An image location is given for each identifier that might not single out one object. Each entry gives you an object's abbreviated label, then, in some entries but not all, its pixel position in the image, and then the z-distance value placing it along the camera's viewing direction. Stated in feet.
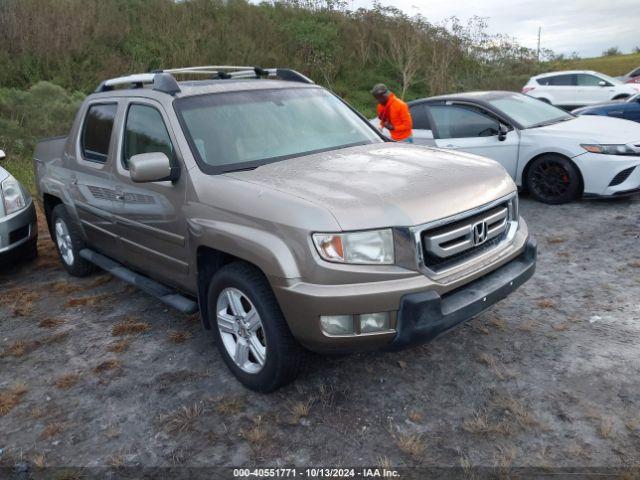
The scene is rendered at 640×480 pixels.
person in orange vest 24.32
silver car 18.70
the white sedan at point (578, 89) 55.72
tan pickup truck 9.28
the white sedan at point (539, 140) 21.72
